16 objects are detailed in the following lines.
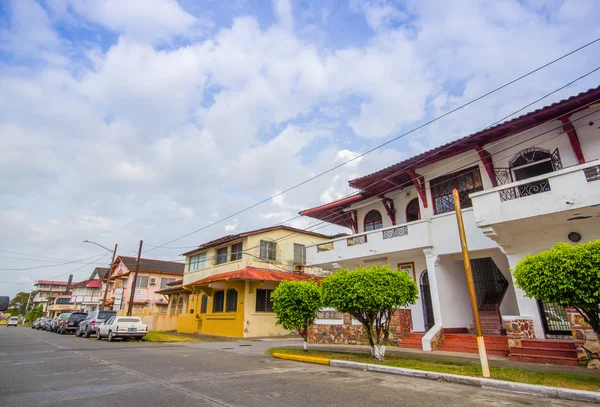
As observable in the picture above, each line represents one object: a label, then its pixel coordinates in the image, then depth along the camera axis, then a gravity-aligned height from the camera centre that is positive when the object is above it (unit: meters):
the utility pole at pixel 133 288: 26.33 +2.40
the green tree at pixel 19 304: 91.72 +4.50
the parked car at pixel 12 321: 60.91 -0.02
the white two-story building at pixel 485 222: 10.37 +3.31
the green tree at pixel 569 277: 6.72 +0.79
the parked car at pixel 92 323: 23.56 -0.18
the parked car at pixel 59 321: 30.57 -0.04
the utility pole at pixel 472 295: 7.62 +0.54
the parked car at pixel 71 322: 28.64 -0.13
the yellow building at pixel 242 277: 24.31 +2.96
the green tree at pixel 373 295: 10.38 +0.71
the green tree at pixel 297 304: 13.08 +0.55
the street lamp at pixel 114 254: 31.91 +5.99
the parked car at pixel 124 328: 20.03 -0.46
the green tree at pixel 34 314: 74.38 +1.44
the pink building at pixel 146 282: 41.44 +4.66
